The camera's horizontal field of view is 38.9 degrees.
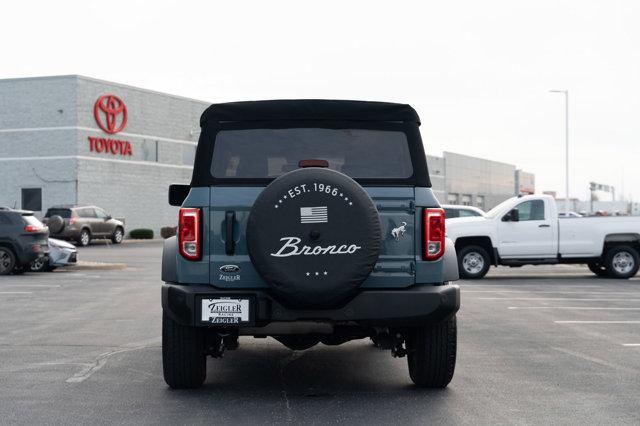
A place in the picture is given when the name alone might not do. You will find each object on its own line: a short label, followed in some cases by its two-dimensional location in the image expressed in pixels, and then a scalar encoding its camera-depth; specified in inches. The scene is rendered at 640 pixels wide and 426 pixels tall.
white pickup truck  830.5
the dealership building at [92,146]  1850.4
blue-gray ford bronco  242.1
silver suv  1528.1
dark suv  853.2
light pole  1797.5
